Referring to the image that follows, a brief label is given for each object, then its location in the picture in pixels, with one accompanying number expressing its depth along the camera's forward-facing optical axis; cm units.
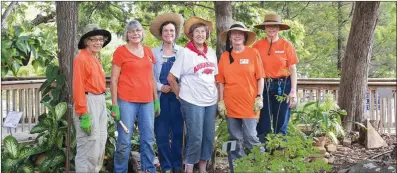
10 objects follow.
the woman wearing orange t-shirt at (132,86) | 438
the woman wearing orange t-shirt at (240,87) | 449
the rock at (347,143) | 686
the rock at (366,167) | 432
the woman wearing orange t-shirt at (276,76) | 476
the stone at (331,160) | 586
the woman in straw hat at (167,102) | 464
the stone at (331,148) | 637
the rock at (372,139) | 683
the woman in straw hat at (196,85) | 444
